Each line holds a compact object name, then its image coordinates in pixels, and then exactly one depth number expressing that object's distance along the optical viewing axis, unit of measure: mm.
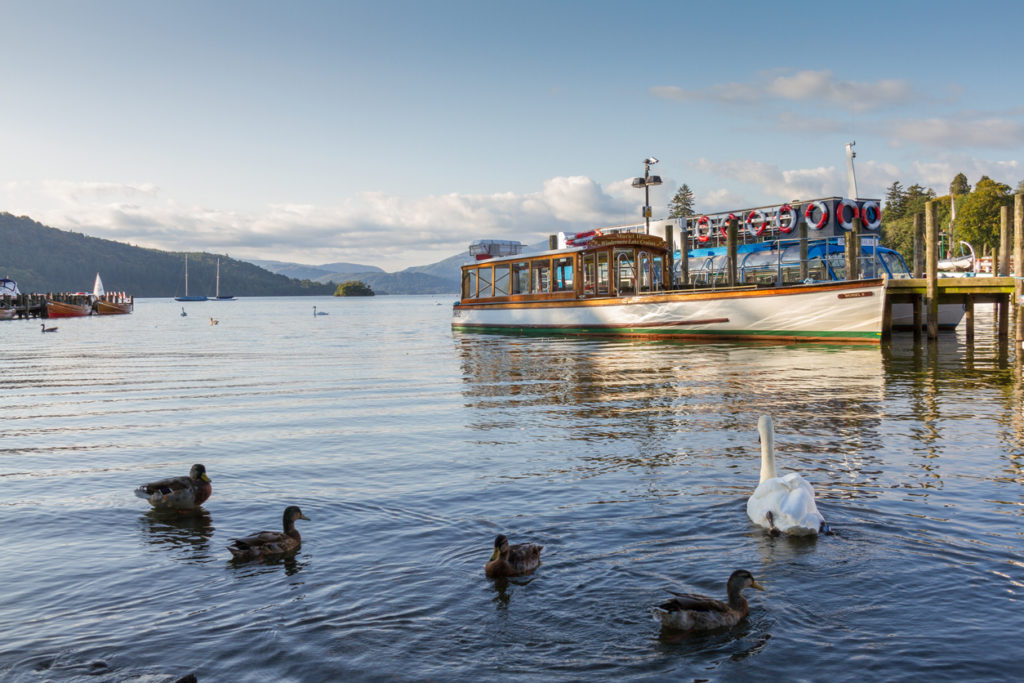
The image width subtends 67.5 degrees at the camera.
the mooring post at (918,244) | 31927
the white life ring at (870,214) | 45031
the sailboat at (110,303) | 99438
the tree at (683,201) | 128000
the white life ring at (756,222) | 46156
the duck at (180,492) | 9031
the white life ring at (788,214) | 44969
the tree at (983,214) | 93812
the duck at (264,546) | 7227
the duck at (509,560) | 6543
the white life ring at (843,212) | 43938
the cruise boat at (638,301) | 29625
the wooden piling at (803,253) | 31969
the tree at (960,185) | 146000
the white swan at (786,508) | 7398
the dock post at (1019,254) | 25306
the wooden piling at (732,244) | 35500
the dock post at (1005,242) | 30375
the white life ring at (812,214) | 44031
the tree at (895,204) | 131500
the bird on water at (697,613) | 5457
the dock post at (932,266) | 29172
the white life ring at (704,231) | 48750
